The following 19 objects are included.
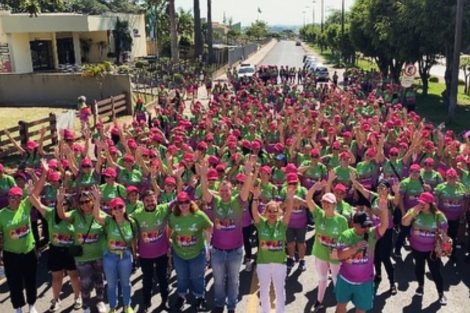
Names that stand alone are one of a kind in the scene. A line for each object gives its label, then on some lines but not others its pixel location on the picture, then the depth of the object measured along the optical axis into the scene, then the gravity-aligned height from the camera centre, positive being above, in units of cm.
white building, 3550 -13
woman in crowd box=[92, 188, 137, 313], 651 -241
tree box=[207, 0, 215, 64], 5098 +57
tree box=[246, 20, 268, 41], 15488 +84
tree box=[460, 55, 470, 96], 3243 -240
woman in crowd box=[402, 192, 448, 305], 687 -253
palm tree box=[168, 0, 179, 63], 3584 +14
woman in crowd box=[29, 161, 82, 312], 676 -244
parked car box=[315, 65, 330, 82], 3809 -288
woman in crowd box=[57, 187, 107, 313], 666 -236
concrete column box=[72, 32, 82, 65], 4022 -72
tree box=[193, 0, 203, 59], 4381 +26
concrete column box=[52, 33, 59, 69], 3912 -102
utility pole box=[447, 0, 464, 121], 1942 -123
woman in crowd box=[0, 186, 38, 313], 670 -253
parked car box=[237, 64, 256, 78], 3884 -259
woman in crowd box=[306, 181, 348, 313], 653 -239
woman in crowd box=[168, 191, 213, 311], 667 -253
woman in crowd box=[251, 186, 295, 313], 639 -244
